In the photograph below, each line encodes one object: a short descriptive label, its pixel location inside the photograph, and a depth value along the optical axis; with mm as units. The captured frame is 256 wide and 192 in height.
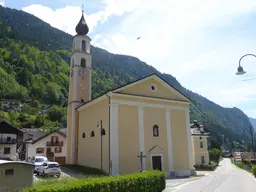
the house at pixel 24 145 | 51562
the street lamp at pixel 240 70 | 11367
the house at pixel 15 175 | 11266
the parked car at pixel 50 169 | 20891
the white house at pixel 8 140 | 40531
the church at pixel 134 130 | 21766
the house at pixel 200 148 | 42812
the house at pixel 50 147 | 46625
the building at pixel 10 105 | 107500
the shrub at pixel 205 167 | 37812
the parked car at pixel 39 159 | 27520
